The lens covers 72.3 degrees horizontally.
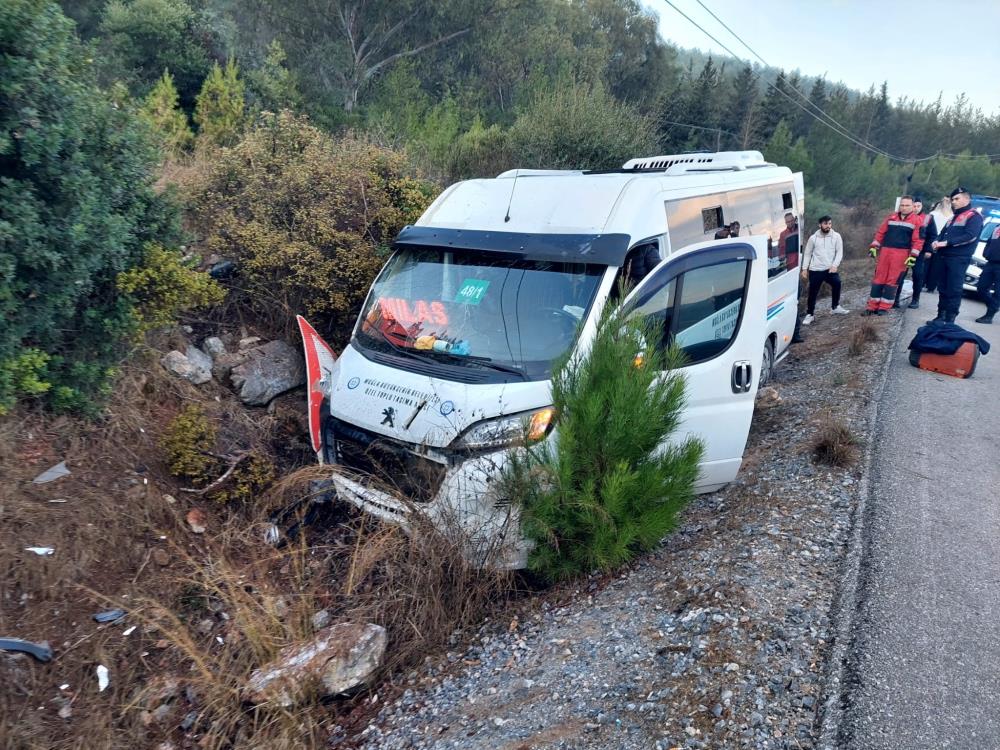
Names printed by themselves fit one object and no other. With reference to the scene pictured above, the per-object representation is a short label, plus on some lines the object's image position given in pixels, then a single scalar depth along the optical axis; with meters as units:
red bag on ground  7.79
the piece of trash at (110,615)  4.03
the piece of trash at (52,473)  4.59
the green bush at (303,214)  7.17
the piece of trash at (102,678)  3.71
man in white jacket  10.49
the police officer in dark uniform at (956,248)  8.99
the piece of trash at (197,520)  4.96
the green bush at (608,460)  3.89
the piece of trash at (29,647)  3.59
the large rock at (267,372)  6.49
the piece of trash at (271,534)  4.98
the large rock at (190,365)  6.19
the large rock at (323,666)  3.55
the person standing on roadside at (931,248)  10.41
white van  4.21
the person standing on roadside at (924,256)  10.55
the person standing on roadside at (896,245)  10.40
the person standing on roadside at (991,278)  10.58
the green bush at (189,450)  5.21
